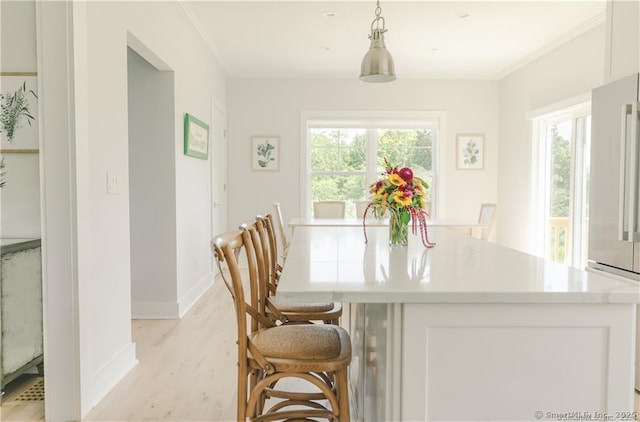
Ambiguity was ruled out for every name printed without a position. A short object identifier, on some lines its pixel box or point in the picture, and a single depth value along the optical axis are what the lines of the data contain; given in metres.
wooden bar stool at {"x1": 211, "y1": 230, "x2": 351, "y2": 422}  1.49
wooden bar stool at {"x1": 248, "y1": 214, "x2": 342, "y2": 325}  1.99
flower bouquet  2.20
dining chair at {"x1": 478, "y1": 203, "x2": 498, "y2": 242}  4.52
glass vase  2.23
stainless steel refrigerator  2.42
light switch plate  2.53
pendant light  3.10
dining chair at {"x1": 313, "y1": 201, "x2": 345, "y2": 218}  5.52
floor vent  2.37
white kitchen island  1.21
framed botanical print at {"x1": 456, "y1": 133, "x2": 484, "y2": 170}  6.41
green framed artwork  4.10
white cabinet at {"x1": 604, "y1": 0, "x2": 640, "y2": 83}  2.49
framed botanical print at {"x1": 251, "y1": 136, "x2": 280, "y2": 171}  6.31
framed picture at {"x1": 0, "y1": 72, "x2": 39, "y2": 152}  2.34
